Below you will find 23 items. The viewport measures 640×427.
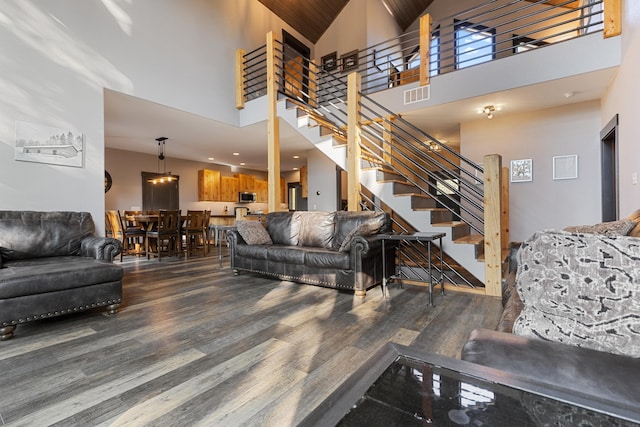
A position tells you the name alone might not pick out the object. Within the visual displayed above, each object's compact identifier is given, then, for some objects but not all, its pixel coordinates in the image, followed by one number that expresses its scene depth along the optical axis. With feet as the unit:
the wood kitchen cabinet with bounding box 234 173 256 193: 33.88
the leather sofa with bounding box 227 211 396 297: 10.75
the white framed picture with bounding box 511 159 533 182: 16.83
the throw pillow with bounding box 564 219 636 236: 5.64
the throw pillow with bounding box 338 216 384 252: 11.02
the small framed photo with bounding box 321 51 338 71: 25.86
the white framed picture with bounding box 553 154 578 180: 15.58
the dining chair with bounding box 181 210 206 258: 20.18
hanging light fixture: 23.48
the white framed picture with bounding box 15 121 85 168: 11.15
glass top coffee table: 2.25
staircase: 11.50
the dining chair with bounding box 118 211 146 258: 20.17
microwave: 33.42
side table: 9.69
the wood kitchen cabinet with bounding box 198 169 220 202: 30.37
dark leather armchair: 7.36
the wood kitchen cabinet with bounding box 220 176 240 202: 31.99
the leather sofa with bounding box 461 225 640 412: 2.78
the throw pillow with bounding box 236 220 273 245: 14.15
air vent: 15.44
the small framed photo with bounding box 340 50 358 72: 23.28
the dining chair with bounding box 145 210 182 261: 18.61
